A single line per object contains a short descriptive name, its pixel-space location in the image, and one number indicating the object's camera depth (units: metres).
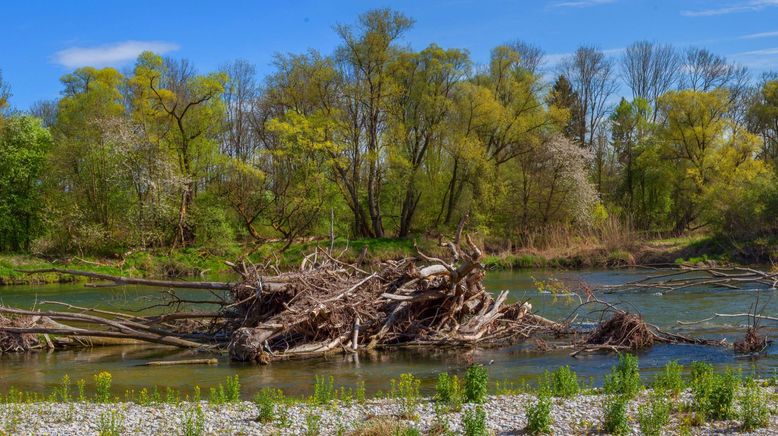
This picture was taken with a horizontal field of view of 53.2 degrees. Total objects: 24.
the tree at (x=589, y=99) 67.25
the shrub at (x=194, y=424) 8.95
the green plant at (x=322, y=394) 11.16
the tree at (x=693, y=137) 56.38
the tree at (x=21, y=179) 50.28
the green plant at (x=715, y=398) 9.73
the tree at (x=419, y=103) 50.84
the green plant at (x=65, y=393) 11.64
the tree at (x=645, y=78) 71.50
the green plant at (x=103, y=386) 11.41
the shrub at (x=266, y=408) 10.01
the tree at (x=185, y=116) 49.94
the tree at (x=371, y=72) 49.22
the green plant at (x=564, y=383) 11.38
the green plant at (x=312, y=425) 9.27
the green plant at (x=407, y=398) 10.21
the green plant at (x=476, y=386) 10.99
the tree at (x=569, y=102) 65.56
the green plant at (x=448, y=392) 10.88
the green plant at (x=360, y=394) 11.44
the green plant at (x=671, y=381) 11.24
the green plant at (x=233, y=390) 11.39
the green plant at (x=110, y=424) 9.25
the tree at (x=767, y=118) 56.81
